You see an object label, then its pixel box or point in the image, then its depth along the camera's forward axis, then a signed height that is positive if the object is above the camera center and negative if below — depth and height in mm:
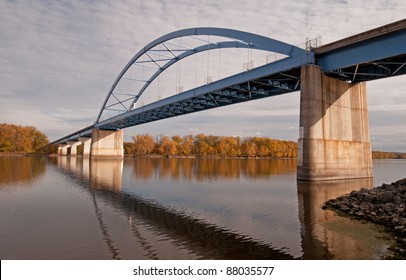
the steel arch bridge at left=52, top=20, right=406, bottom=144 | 22075 +8476
